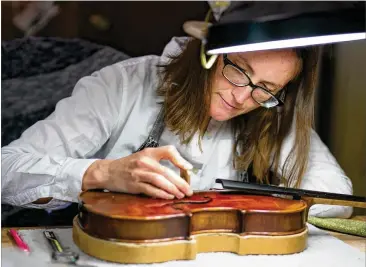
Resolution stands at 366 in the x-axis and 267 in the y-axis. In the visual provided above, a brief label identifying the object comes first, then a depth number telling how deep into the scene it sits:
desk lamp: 0.85
